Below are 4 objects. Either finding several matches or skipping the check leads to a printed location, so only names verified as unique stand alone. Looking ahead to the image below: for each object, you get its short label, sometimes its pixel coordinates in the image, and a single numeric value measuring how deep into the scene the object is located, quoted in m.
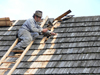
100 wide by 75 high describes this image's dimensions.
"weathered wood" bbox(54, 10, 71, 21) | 13.38
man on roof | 10.75
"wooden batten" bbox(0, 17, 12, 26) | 13.31
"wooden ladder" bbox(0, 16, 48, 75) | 9.04
